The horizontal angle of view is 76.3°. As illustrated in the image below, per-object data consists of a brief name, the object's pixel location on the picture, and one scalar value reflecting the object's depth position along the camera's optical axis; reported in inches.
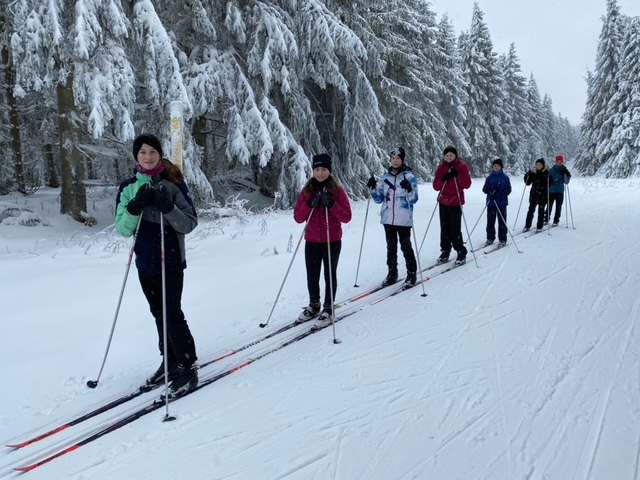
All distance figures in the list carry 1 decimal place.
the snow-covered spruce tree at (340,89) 457.1
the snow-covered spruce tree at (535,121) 1731.7
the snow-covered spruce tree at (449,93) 1023.6
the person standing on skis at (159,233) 129.3
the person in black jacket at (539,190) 443.5
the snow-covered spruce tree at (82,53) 296.4
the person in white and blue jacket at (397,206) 246.8
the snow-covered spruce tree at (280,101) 425.7
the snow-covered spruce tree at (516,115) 1567.4
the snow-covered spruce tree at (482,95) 1368.1
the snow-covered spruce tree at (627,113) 1168.2
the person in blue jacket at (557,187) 466.0
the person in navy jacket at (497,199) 366.9
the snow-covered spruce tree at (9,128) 518.7
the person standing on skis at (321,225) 192.1
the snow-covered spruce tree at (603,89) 1259.2
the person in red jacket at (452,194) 300.8
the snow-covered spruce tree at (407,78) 654.5
